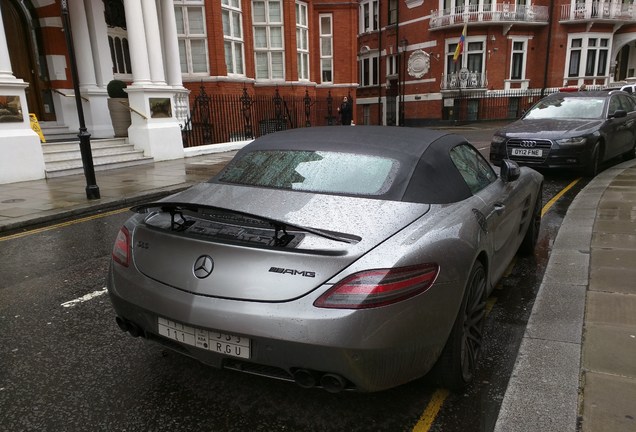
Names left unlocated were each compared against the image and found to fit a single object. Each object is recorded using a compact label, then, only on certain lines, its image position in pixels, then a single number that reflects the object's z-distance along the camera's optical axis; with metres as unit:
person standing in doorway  23.83
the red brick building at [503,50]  34.53
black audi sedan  9.06
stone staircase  11.95
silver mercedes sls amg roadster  2.10
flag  31.84
